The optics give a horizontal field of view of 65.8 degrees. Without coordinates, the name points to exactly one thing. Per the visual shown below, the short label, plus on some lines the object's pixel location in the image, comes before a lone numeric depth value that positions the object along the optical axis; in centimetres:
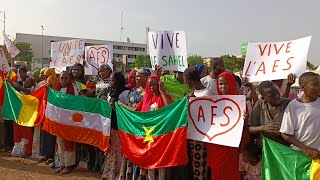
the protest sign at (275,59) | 294
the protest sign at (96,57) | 588
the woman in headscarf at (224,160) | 312
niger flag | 425
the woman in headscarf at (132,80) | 412
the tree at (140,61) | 4563
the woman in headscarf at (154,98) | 339
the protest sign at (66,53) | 617
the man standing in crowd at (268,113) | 267
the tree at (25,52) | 5190
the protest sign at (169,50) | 428
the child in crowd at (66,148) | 456
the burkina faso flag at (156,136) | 328
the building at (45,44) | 6478
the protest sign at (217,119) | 294
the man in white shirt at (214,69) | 379
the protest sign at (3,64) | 630
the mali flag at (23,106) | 507
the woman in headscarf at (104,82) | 424
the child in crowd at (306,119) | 238
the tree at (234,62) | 3881
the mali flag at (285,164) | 246
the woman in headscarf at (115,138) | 397
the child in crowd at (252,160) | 297
